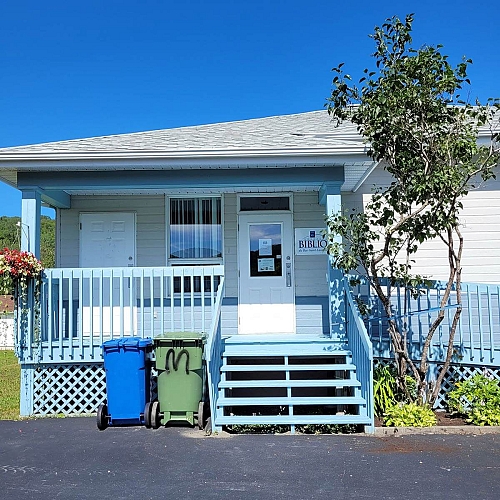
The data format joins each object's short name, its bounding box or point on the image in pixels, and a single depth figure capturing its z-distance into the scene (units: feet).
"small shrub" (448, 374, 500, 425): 21.52
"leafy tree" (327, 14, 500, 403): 21.09
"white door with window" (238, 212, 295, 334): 30.89
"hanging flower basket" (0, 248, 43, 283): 23.76
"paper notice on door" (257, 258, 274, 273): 31.32
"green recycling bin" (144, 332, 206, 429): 22.29
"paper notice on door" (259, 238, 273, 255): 31.35
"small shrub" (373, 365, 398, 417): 22.60
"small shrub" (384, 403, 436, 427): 21.35
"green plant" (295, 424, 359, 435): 21.34
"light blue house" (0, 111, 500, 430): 24.39
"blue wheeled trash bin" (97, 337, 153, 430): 22.57
